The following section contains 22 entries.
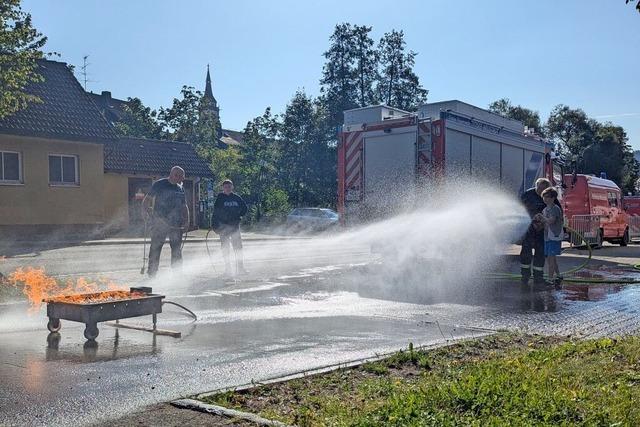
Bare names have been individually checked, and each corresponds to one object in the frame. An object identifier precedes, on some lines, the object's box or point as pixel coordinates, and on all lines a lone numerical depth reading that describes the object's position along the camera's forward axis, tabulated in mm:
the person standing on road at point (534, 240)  12578
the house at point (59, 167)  24953
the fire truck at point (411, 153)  14805
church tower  52844
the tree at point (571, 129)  59719
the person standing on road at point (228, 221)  13578
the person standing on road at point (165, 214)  11562
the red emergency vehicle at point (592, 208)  23484
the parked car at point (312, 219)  34031
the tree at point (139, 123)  51500
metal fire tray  6766
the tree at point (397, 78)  47469
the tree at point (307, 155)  42156
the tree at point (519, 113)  62219
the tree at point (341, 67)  45875
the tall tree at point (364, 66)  46219
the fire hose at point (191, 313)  8305
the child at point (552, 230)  12258
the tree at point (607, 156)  57688
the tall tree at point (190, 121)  52125
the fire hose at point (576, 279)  12773
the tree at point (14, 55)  14648
